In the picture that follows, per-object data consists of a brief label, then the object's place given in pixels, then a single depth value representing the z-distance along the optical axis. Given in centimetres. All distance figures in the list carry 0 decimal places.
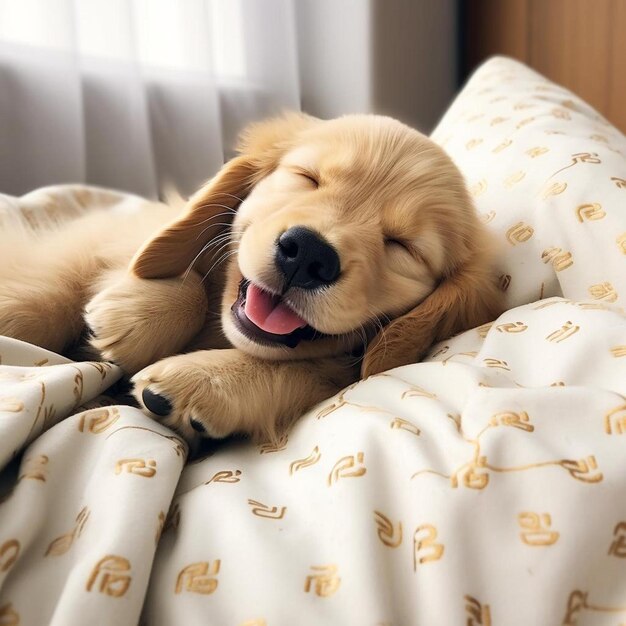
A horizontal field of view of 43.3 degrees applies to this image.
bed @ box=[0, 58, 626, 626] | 19
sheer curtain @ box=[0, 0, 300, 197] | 62
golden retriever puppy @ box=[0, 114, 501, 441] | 30
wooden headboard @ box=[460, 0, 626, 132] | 73
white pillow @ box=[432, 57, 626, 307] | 34
